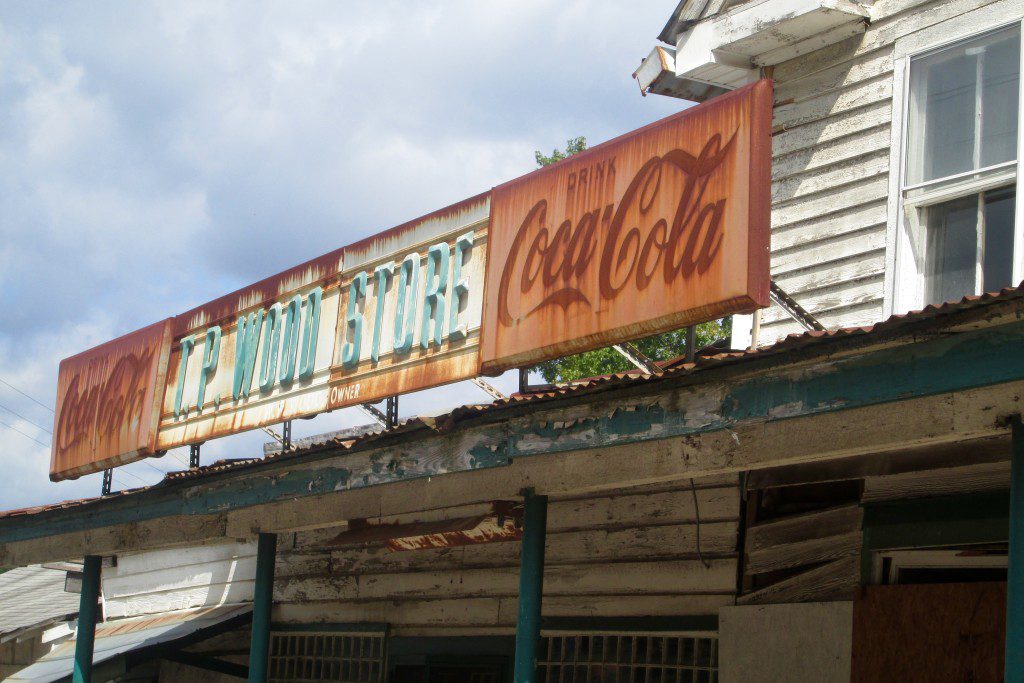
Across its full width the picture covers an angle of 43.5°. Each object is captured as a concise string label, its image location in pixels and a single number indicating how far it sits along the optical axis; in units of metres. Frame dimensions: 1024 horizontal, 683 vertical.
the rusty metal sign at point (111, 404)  10.70
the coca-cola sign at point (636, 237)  5.91
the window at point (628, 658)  7.90
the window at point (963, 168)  7.89
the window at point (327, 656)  10.42
